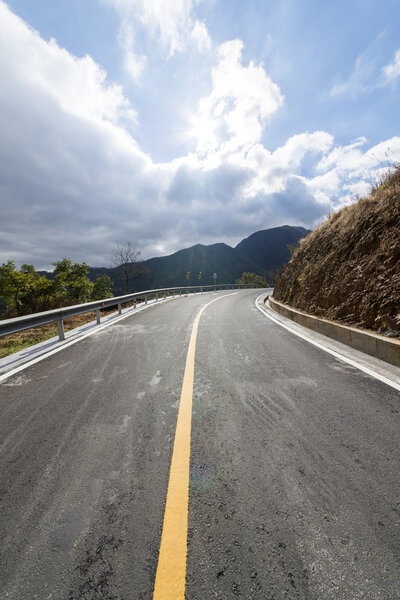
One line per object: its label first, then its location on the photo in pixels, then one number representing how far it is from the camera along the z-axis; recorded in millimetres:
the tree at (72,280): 39719
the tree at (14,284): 34188
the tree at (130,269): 39141
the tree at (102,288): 44312
